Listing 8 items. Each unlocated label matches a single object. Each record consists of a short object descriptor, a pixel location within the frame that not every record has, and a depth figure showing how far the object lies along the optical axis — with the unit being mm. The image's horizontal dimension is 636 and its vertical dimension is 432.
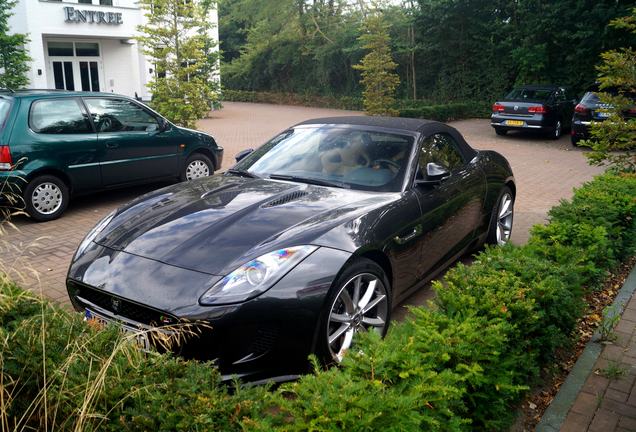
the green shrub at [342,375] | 2029
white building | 27000
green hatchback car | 7266
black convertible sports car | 3211
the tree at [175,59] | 13852
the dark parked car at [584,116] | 15220
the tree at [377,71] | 19172
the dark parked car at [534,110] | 17156
